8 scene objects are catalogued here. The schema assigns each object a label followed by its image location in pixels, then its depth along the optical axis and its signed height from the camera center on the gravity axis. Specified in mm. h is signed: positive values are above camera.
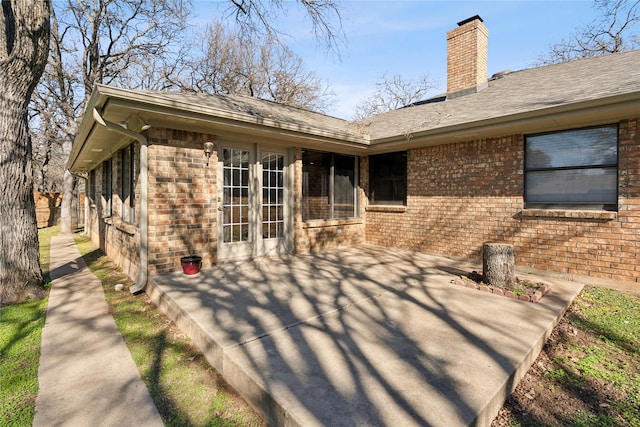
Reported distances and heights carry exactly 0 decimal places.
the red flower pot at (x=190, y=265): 4656 -907
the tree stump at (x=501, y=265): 4105 -823
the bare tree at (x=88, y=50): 12789 +7125
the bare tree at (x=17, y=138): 4203 +949
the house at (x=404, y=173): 4480 +583
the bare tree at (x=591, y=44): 13833 +7884
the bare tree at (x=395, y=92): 18516 +6827
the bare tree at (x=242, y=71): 18547 +8182
